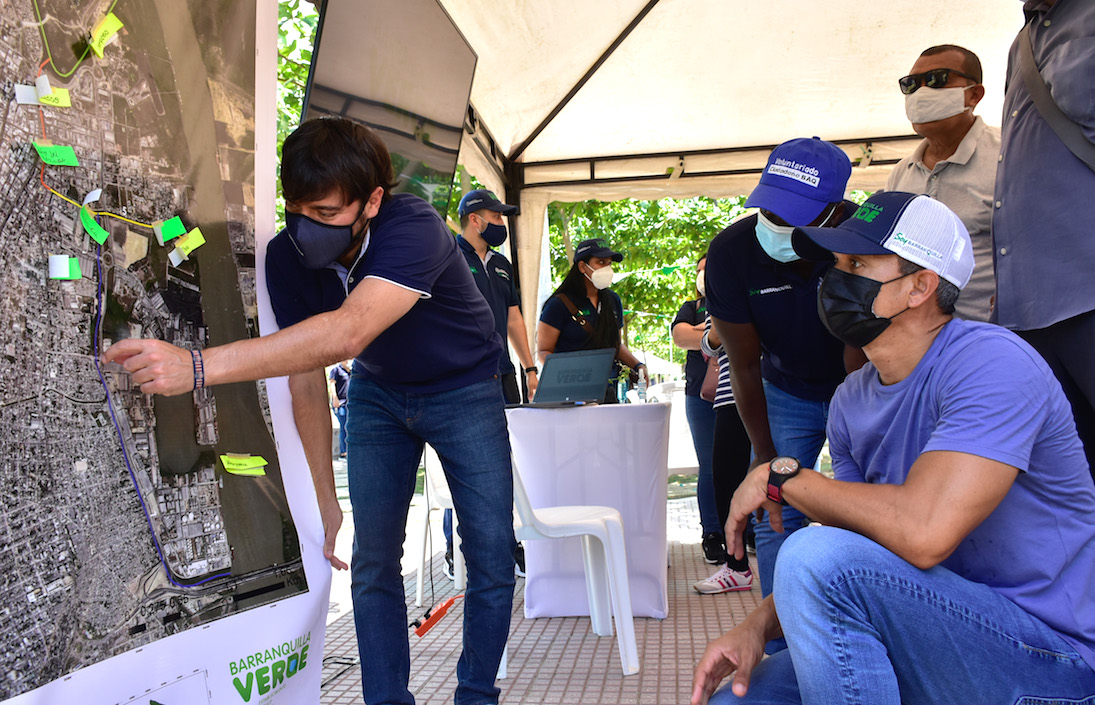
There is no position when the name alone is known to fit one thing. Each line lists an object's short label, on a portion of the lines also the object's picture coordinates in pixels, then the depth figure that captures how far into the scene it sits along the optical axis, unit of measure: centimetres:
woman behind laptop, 463
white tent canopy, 488
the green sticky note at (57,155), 128
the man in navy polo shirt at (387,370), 183
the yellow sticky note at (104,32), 139
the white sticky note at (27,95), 125
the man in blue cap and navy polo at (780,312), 215
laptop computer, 364
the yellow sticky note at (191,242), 160
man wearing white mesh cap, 131
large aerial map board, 124
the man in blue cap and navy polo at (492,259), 437
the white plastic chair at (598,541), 292
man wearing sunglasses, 270
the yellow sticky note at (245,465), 169
